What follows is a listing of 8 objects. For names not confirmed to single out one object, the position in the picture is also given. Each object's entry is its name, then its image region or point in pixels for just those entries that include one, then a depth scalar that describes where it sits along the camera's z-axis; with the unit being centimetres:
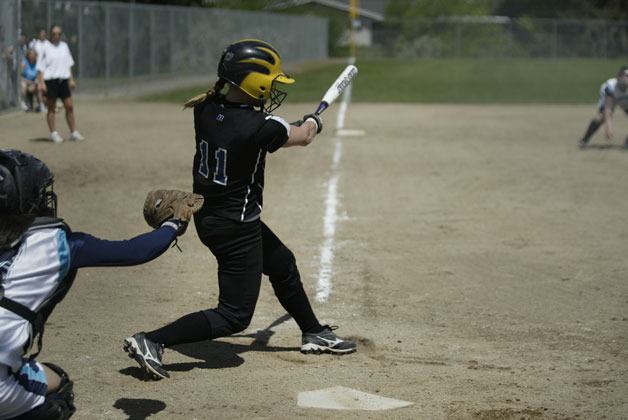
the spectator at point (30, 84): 2334
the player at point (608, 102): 1886
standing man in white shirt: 1753
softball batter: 595
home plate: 579
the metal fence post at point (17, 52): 2458
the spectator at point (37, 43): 1850
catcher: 371
